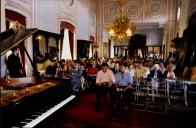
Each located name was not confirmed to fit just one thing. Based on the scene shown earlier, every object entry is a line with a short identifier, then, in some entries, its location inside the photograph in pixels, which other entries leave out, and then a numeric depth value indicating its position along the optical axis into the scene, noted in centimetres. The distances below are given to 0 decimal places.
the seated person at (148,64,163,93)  404
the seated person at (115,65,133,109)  381
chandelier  633
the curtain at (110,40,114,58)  1331
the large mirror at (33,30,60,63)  534
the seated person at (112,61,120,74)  562
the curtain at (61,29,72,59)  735
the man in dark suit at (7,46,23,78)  376
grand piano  146
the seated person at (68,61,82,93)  423
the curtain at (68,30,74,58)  766
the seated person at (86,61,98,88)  521
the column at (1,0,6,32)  408
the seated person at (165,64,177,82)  416
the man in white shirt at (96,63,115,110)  379
